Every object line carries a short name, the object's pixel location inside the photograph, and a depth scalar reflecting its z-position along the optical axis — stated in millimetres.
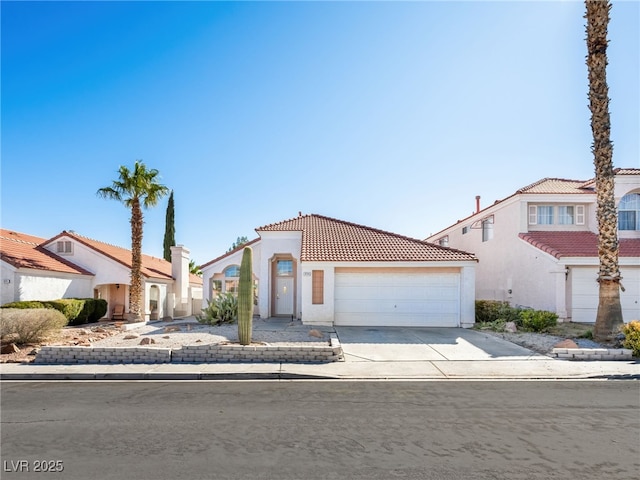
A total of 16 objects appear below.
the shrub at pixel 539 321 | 14477
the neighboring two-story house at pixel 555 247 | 17094
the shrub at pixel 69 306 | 16906
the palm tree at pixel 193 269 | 39331
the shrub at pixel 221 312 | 16266
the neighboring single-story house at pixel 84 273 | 17578
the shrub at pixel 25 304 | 15438
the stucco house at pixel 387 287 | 16312
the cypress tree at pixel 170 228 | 36966
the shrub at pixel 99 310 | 20327
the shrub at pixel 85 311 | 18534
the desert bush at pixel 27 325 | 11039
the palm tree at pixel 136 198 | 18266
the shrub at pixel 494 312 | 16391
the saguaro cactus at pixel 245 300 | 10859
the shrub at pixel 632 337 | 10664
